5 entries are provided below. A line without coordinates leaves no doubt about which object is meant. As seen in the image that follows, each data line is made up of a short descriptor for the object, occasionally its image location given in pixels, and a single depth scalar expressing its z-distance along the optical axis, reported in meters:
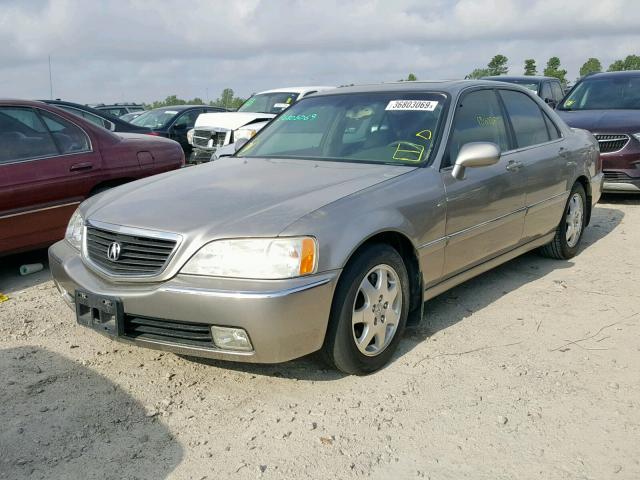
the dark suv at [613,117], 8.13
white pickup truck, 11.19
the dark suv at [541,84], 13.66
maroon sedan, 5.14
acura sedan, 3.10
